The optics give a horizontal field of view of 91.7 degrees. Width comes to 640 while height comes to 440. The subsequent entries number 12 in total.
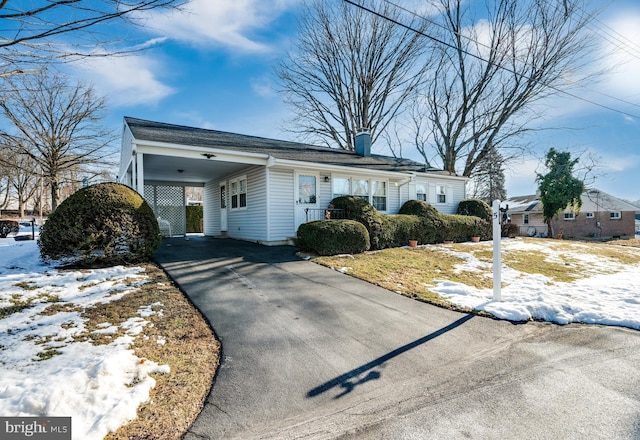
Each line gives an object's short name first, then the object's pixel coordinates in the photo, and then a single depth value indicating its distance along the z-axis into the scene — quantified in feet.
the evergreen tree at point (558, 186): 72.54
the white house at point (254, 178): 31.45
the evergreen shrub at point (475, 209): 51.70
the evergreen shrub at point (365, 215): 33.83
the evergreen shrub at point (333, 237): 29.19
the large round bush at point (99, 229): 21.20
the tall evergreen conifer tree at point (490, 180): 74.23
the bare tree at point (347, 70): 69.15
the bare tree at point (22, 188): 110.73
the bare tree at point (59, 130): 57.26
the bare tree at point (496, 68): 60.44
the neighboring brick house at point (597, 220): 97.71
